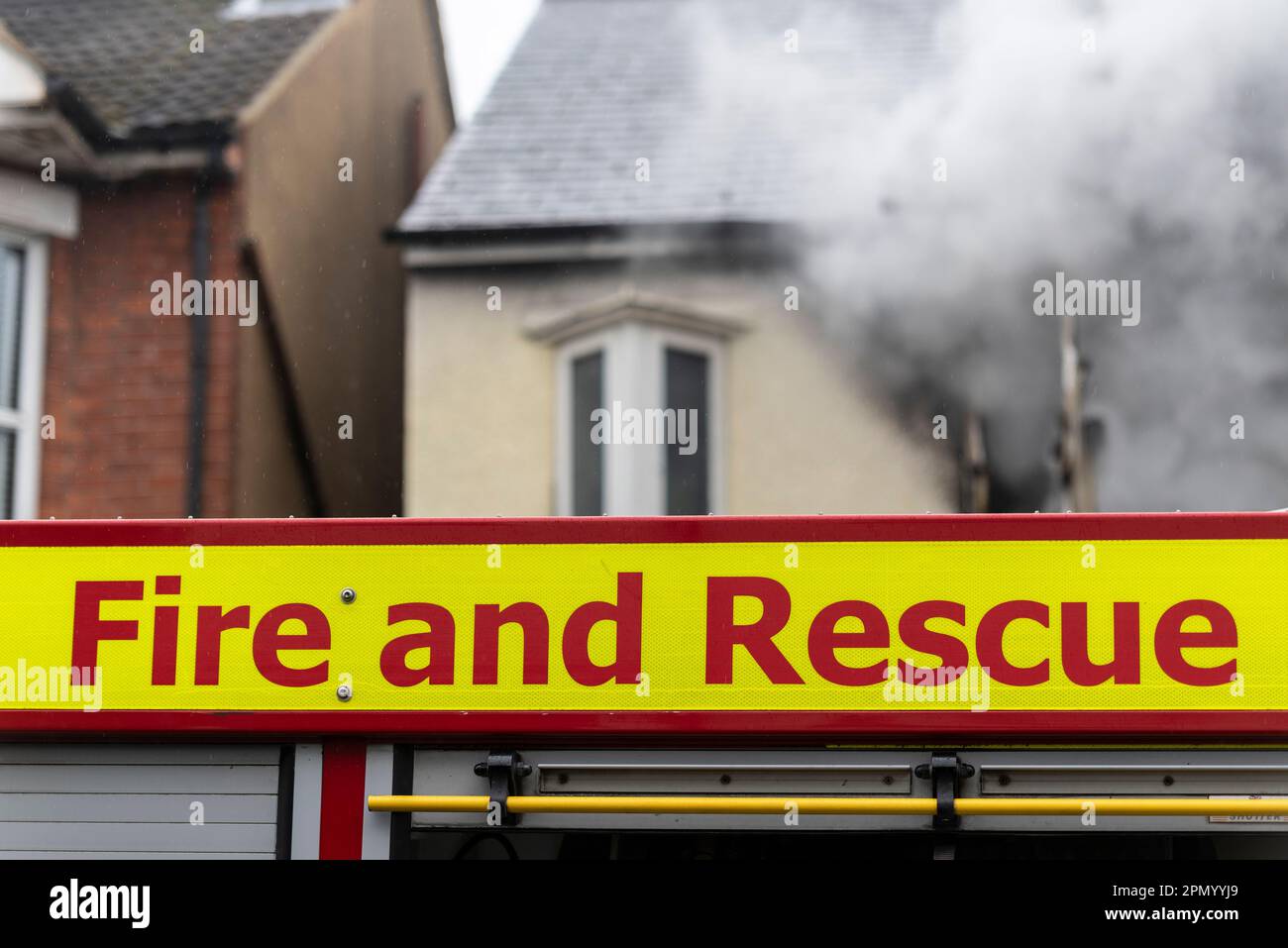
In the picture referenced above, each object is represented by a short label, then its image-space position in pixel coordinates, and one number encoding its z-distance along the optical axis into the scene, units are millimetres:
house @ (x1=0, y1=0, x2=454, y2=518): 10156
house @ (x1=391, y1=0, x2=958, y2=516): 10703
